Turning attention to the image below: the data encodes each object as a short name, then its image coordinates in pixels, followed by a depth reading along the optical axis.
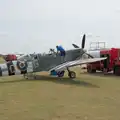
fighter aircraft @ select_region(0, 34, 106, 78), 17.22
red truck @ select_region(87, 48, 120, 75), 22.41
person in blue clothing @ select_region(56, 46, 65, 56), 19.51
